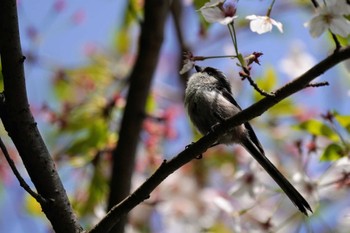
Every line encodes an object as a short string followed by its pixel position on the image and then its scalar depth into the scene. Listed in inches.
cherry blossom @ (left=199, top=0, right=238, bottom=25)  147.7
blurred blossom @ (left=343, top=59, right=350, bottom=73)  179.1
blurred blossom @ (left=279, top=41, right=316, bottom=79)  335.0
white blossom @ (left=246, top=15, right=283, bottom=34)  148.3
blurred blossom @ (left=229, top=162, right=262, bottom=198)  241.9
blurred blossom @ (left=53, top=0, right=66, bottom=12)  358.9
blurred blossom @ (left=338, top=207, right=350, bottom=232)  231.7
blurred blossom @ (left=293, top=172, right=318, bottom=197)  228.4
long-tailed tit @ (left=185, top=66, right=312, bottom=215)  195.5
